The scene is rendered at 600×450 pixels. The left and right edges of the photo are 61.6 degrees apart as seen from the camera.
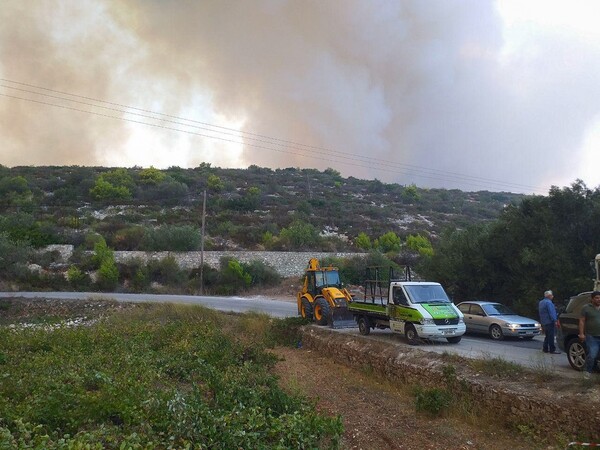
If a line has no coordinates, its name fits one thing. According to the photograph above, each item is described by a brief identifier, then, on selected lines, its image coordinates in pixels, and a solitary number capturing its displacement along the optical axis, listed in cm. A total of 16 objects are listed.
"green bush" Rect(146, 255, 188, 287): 4719
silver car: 1776
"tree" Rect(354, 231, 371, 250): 5706
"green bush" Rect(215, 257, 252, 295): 4494
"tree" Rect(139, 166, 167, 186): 8462
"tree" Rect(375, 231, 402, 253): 5466
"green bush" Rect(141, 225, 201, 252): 5269
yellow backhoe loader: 2092
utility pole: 4475
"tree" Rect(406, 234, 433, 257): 5256
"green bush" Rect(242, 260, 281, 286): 4603
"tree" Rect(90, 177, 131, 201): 7594
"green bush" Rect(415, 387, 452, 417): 1126
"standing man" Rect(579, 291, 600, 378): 1057
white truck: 1596
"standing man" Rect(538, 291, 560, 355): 1414
